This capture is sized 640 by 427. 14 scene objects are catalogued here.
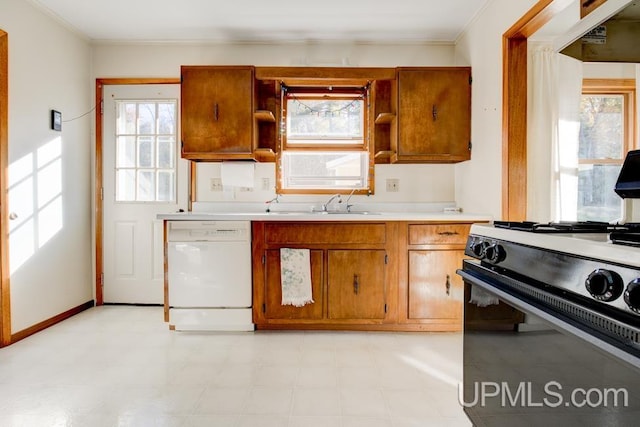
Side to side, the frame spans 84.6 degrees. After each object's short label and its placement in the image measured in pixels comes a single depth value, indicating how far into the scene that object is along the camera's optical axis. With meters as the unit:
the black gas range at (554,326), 0.69
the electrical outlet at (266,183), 3.27
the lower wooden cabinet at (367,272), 2.62
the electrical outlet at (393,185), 3.30
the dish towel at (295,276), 2.61
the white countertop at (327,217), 2.60
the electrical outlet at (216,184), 3.30
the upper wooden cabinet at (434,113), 2.87
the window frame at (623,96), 3.19
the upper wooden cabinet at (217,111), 2.84
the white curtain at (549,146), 2.67
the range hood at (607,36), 1.07
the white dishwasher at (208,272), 2.63
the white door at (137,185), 3.34
